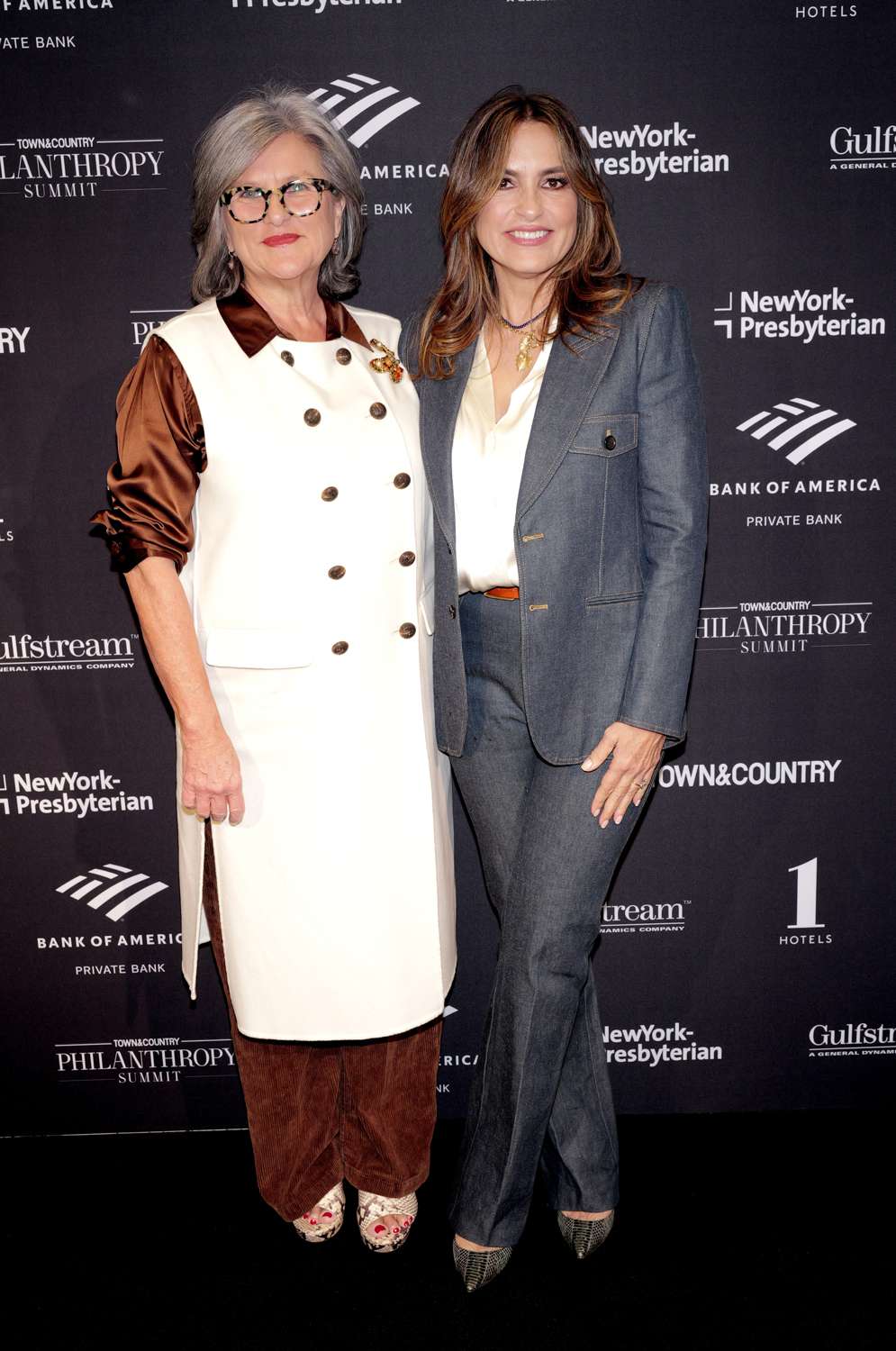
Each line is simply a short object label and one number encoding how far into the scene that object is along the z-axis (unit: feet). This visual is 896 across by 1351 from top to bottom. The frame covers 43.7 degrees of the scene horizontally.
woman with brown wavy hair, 6.20
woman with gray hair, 6.37
